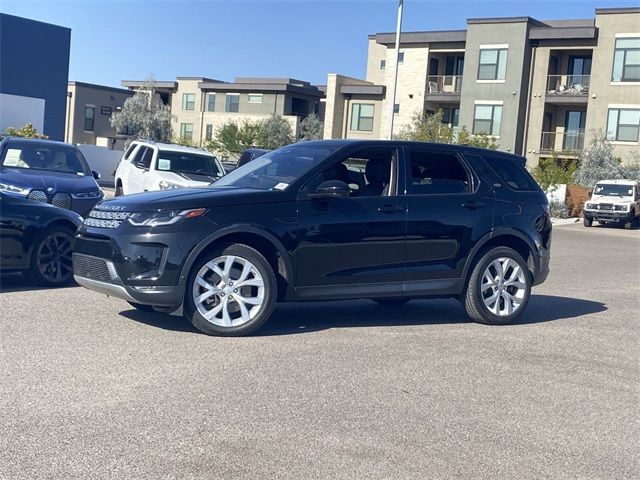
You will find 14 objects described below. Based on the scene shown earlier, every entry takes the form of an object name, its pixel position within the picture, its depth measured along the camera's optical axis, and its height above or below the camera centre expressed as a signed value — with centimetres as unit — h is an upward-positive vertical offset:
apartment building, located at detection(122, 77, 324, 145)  6638 +517
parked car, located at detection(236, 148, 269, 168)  2252 +33
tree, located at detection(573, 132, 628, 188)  4503 +150
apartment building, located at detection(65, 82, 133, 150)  7281 +362
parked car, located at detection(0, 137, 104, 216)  1434 -41
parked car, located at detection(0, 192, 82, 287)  958 -102
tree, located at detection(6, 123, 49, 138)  3685 +72
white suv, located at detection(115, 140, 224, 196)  1895 -14
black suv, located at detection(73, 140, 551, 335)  747 -61
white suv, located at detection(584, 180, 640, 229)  3578 -37
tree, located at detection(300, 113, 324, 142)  6456 +327
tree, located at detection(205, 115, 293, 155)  6281 +228
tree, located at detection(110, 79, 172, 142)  6862 +320
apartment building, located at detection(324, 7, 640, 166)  4678 +628
